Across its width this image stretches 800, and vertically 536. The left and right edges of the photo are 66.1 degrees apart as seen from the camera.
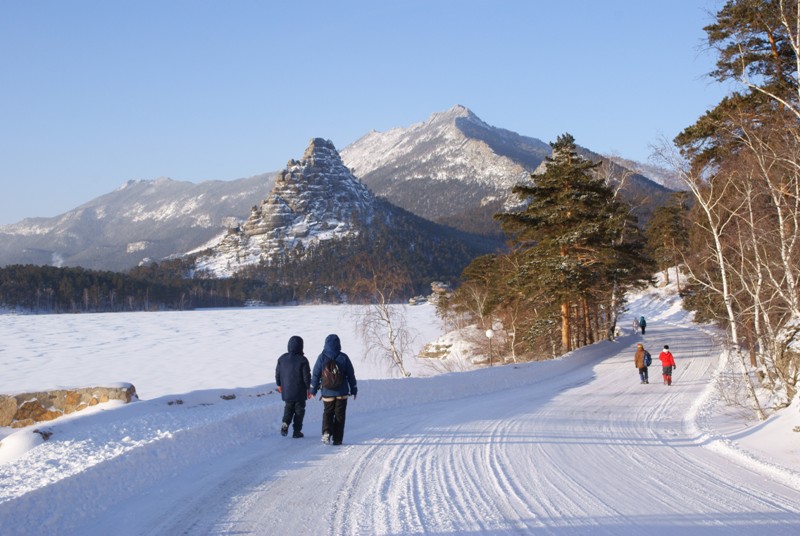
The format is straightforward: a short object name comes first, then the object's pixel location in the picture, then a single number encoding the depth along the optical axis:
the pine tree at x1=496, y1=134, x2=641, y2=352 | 28.12
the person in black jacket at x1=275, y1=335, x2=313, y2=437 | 10.13
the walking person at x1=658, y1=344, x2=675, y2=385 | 21.03
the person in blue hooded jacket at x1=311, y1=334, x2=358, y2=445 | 9.61
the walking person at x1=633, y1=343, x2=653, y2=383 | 21.12
